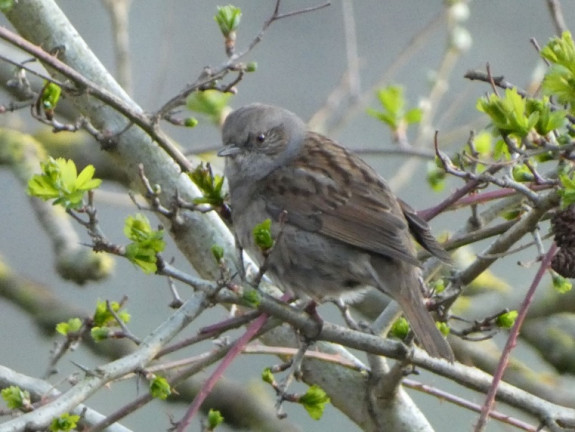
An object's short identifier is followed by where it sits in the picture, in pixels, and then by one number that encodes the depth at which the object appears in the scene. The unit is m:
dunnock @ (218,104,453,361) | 7.98
